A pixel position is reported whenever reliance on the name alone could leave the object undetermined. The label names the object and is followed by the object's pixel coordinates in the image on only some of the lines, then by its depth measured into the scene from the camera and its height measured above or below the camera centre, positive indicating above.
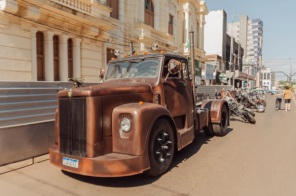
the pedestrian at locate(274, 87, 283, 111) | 17.92 -0.92
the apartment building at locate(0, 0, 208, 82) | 9.70 +2.59
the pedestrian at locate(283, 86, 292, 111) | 16.97 -0.61
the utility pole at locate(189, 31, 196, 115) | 6.64 +0.63
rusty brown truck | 4.05 -0.67
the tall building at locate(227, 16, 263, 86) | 98.06 +20.16
